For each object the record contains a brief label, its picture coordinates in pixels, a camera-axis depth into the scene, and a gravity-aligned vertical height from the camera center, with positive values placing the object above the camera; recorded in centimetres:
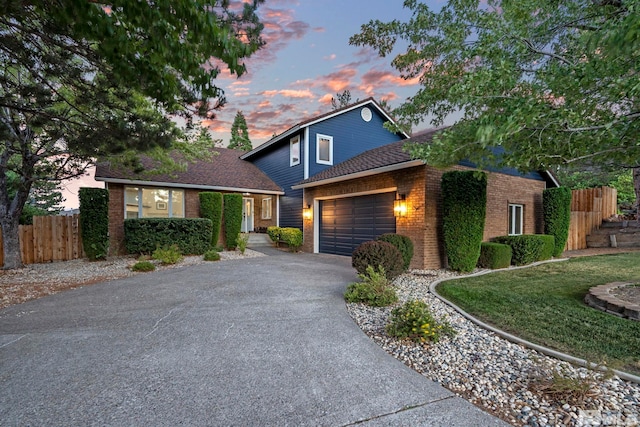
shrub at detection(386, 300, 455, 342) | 346 -135
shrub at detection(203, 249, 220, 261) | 993 -145
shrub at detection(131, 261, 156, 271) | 786 -142
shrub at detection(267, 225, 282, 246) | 1386 -100
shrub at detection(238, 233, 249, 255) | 1157 -123
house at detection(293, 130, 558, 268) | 839 +31
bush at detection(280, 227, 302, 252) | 1293 -112
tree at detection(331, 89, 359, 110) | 3170 +1195
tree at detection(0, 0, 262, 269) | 270 +170
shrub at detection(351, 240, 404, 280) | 608 -94
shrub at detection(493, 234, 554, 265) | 920 -109
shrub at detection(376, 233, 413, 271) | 763 -82
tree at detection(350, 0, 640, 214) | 319 +164
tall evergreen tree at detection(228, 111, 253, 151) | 3316 +873
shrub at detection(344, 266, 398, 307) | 489 -134
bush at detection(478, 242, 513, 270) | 845 -123
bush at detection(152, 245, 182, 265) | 881 -128
